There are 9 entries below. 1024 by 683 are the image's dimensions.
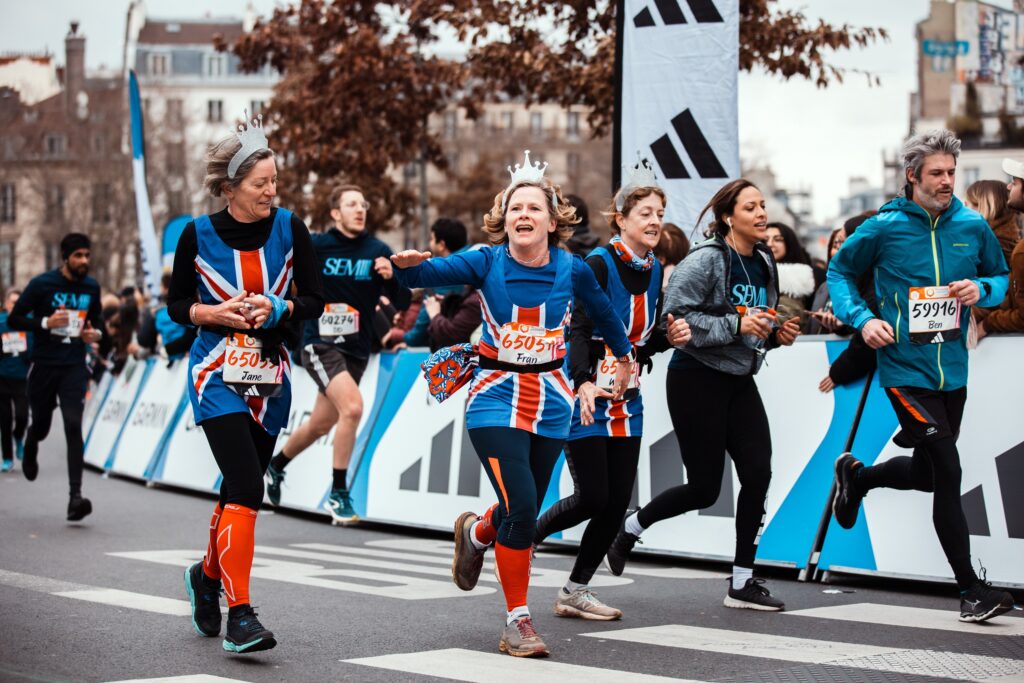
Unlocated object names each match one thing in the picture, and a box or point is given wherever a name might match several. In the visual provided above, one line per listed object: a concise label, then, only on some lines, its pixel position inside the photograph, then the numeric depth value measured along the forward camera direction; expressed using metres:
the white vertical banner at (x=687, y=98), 10.63
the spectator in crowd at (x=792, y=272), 10.12
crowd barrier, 7.93
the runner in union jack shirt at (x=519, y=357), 6.14
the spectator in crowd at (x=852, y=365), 8.45
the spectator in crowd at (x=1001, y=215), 8.37
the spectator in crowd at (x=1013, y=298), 7.92
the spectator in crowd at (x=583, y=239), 10.39
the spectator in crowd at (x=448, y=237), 11.30
